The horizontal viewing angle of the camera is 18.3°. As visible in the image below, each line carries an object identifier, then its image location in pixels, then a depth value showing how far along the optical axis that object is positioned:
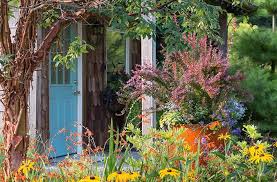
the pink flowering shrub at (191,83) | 8.97
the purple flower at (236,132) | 9.73
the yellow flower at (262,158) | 4.57
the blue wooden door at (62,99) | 11.51
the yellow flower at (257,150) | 4.70
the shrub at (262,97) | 11.46
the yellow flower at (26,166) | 4.29
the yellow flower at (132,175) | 3.56
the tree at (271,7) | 12.23
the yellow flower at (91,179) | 3.48
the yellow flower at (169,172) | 3.87
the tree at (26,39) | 4.76
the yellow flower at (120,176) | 3.54
